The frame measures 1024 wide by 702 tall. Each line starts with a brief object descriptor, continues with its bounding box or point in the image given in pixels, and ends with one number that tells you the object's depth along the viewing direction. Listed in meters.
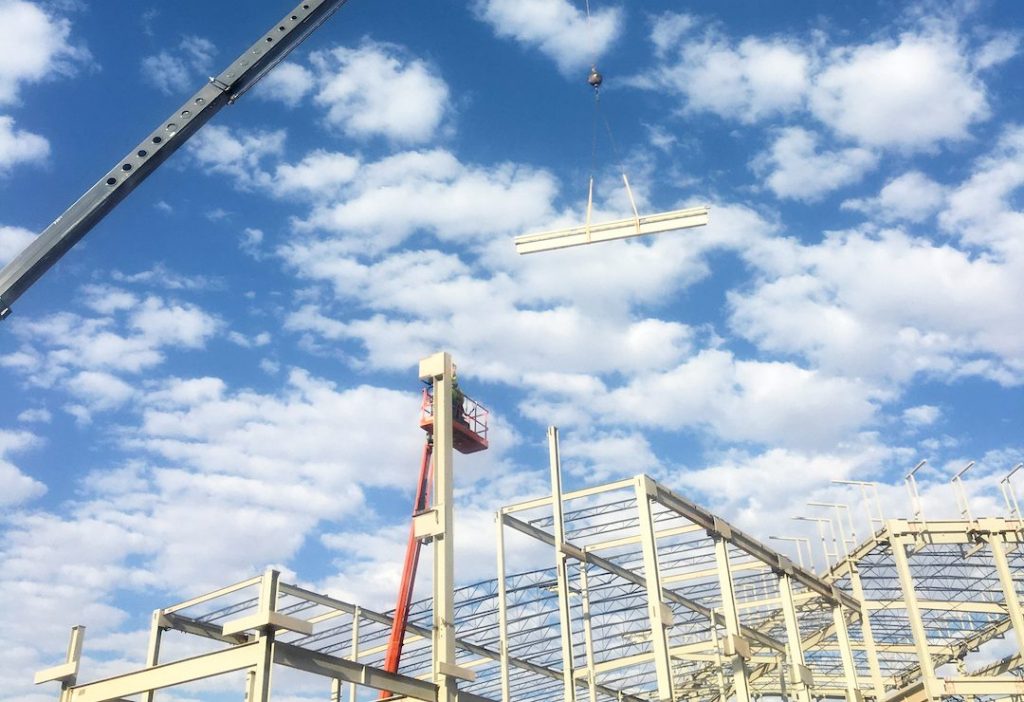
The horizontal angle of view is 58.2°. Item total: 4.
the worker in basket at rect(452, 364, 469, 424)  32.03
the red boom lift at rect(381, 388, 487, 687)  31.14
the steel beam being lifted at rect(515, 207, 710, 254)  32.59
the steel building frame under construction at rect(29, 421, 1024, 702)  21.98
